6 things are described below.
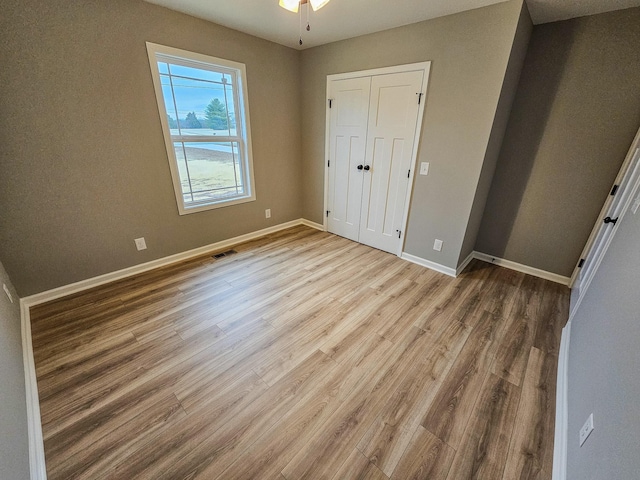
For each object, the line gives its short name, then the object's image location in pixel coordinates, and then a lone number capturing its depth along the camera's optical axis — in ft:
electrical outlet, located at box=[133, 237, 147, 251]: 8.64
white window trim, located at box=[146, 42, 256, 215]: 7.77
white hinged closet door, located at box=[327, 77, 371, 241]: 10.06
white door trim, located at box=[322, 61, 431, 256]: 8.20
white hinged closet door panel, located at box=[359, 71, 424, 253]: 8.80
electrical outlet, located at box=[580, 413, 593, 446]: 3.39
